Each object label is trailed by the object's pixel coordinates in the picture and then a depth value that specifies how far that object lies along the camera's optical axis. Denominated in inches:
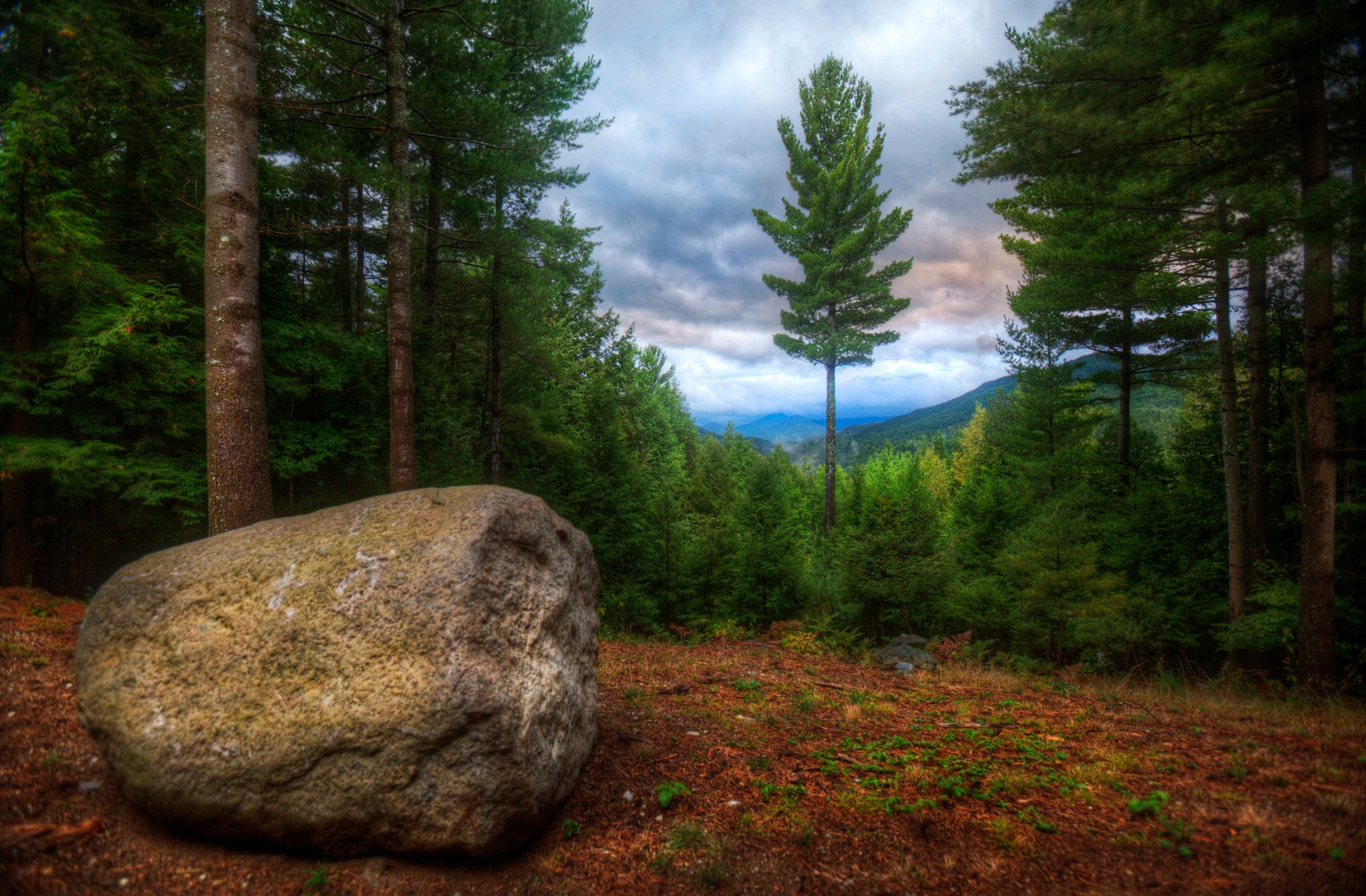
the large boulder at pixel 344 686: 105.8
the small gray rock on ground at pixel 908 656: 346.0
